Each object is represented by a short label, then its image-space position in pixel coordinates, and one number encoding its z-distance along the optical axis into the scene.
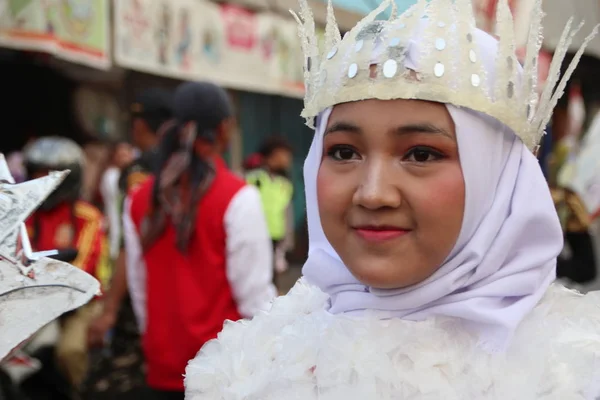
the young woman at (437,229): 1.31
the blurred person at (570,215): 3.68
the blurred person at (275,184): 7.16
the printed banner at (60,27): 5.00
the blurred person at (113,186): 4.93
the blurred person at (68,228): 3.71
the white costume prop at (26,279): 1.28
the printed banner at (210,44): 6.23
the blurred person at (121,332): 3.46
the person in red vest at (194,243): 2.99
